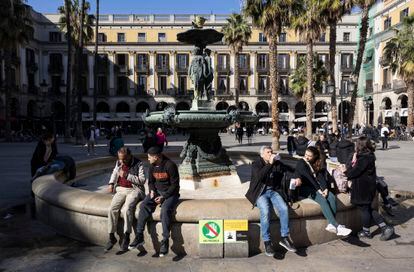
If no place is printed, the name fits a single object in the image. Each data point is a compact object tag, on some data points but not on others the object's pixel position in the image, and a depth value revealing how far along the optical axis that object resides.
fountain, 8.62
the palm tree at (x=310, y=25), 23.62
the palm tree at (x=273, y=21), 22.38
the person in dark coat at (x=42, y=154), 8.56
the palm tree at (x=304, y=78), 38.32
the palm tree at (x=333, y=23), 22.75
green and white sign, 5.26
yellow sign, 5.25
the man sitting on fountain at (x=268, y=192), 5.25
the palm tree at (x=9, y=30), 29.78
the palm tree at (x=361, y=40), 22.20
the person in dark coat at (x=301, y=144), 13.59
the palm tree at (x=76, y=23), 39.72
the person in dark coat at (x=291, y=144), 16.68
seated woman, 5.58
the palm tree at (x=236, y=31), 42.28
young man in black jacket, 5.32
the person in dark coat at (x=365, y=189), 5.91
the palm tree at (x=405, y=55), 30.97
